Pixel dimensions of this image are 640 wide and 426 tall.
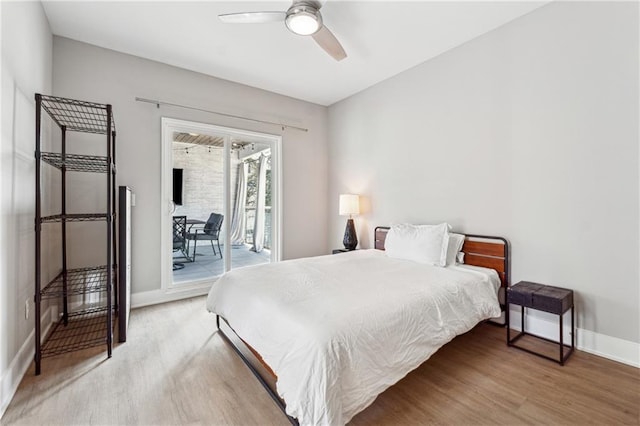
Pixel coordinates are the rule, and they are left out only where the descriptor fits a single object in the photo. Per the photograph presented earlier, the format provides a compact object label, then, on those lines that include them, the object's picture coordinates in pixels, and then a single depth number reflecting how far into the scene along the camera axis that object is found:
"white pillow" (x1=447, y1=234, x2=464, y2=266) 2.80
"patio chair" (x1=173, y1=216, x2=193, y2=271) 3.61
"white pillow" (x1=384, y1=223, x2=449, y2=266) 2.74
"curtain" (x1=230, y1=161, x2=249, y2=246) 4.08
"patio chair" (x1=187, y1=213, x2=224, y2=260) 3.89
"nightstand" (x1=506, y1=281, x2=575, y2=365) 2.06
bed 1.33
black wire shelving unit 1.95
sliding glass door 3.53
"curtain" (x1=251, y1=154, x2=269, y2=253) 4.38
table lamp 4.07
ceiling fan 2.09
